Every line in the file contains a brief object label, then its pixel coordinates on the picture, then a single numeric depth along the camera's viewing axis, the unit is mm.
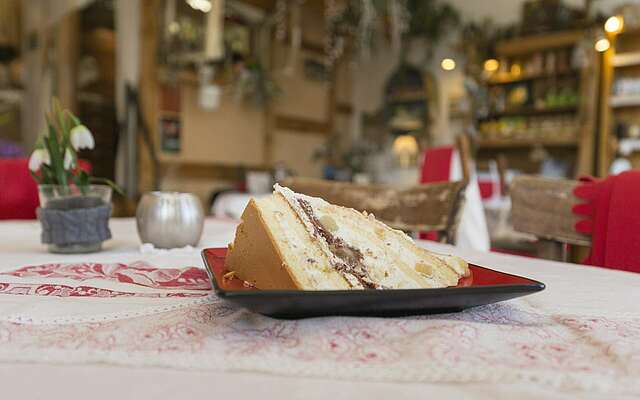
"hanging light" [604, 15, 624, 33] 5219
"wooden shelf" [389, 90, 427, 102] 7598
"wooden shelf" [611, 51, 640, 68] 5688
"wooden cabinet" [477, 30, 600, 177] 5930
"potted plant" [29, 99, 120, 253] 928
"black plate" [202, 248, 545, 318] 419
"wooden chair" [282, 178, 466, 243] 1352
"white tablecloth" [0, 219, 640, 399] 343
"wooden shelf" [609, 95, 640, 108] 5670
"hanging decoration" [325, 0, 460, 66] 6883
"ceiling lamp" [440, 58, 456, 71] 7219
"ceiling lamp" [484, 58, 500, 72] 6793
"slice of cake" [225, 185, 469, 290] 498
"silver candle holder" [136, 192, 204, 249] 966
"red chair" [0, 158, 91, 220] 1778
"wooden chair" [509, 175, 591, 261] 1175
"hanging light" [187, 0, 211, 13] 4436
